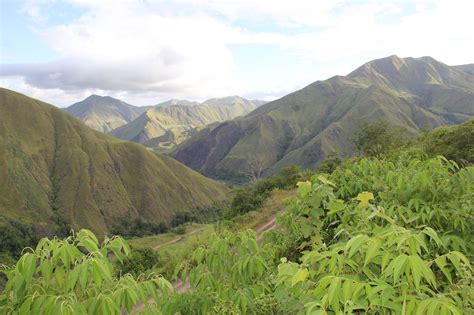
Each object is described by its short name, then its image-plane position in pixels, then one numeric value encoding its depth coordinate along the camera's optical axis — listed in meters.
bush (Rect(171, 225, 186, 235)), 114.54
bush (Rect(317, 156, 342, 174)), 35.06
